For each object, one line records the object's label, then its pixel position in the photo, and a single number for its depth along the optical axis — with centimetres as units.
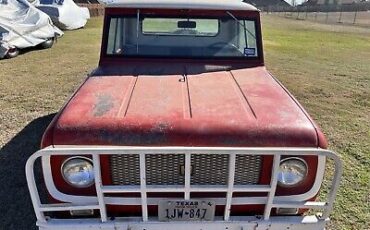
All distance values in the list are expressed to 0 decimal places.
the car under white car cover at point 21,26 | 1136
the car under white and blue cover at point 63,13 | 1878
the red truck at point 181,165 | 209
